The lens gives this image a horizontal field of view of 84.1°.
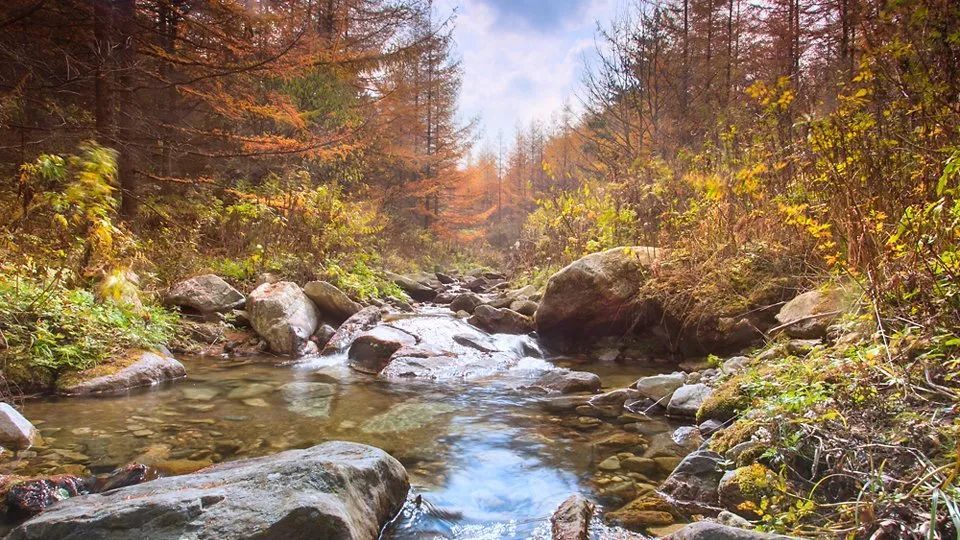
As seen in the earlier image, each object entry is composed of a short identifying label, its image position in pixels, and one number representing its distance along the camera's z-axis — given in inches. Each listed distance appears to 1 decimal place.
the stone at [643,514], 107.6
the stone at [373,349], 265.2
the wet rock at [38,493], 99.0
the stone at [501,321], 350.3
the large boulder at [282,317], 287.3
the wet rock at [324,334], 305.0
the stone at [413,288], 526.9
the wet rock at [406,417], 172.4
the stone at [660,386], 193.2
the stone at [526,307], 381.7
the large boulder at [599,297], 295.1
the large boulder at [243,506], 80.0
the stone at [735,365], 181.0
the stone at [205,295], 298.5
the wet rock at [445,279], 718.9
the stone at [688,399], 176.2
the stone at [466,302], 437.1
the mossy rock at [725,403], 151.8
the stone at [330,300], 341.1
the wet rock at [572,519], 102.3
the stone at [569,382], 222.5
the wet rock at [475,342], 305.0
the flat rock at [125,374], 186.4
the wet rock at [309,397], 187.6
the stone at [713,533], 74.6
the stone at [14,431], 132.1
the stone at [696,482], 112.1
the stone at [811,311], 179.4
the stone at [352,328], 295.7
